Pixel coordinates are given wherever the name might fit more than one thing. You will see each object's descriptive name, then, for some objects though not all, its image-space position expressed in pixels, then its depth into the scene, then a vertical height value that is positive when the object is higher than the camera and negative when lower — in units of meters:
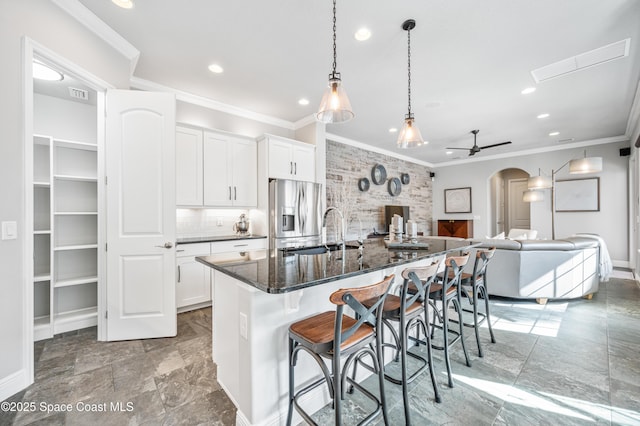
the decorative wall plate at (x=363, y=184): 5.96 +0.65
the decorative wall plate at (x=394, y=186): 6.79 +0.69
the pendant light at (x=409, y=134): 2.43 +0.73
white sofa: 3.58 -0.79
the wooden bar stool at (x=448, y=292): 1.89 -0.63
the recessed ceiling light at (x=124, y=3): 2.08 +1.68
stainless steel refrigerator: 3.90 +0.01
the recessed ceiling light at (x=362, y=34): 2.37 +1.64
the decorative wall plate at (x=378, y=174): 6.31 +0.94
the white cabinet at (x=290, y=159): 3.98 +0.87
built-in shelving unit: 2.64 -0.23
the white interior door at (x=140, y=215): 2.52 -0.01
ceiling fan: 5.19 +1.29
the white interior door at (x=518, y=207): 8.41 +0.17
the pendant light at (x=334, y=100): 1.82 +0.78
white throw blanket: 3.97 -0.78
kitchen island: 1.37 -0.59
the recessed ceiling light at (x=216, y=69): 2.98 +1.67
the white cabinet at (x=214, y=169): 3.45 +0.63
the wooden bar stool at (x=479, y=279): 2.26 -0.61
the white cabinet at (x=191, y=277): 3.24 -0.80
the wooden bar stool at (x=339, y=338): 1.15 -0.62
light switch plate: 1.73 -0.10
